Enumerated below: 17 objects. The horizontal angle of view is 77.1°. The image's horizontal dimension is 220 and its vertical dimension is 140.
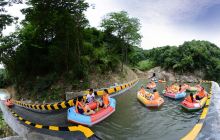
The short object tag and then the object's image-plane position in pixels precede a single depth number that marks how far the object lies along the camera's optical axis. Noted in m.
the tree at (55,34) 11.20
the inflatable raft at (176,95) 10.67
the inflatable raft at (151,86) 15.62
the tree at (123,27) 21.07
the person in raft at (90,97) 7.74
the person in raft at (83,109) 7.02
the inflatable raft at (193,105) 8.29
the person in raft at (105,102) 7.71
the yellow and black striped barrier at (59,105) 8.31
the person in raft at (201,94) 9.20
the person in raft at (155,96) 9.27
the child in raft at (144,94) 9.74
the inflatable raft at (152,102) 8.91
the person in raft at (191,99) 8.52
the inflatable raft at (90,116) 6.78
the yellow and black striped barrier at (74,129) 5.24
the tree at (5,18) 7.25
